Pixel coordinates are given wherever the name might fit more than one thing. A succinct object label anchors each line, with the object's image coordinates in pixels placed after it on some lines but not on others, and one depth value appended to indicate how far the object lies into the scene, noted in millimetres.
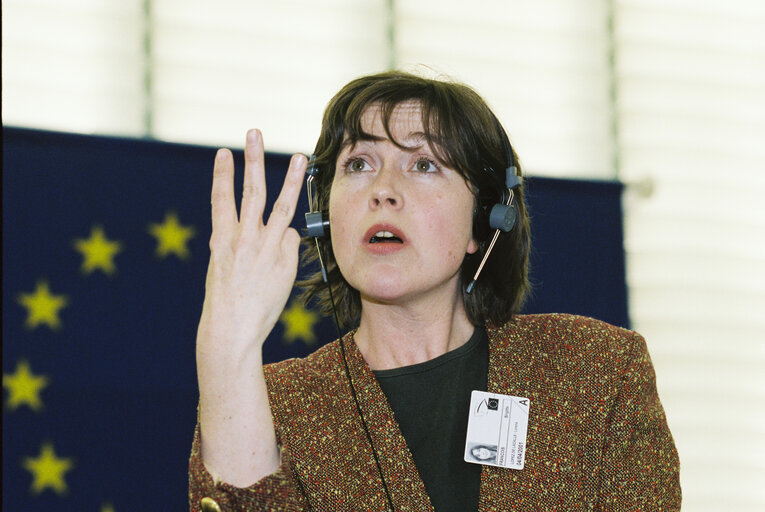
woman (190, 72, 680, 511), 3887
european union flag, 4464
